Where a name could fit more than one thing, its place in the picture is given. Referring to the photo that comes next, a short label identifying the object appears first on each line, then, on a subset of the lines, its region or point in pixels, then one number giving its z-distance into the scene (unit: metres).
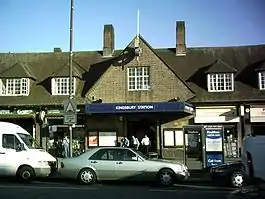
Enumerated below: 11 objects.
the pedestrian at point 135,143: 30.86
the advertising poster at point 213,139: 21.91
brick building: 30.94
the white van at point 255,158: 8.63
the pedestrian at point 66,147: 29.48
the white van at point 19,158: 18.94
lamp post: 22.77
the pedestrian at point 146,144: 30.72
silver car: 17.75
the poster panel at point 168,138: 31.02
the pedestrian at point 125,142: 30.03
